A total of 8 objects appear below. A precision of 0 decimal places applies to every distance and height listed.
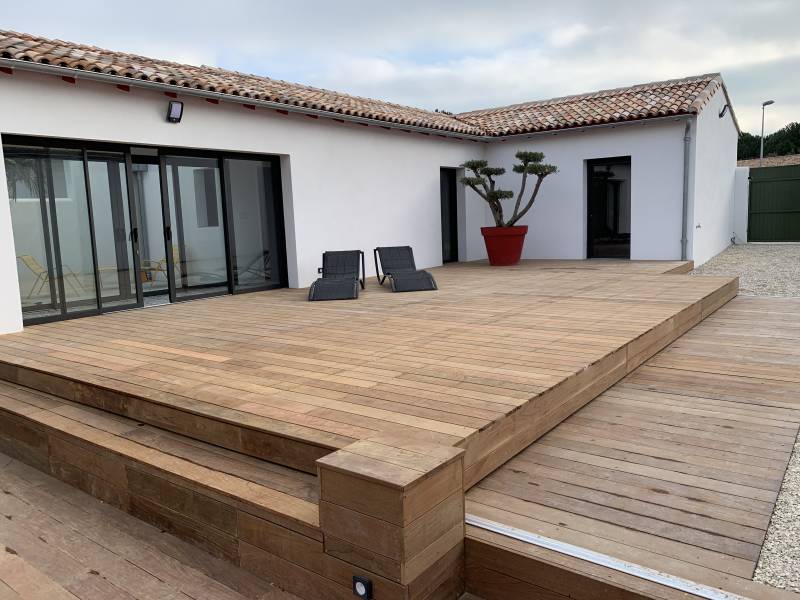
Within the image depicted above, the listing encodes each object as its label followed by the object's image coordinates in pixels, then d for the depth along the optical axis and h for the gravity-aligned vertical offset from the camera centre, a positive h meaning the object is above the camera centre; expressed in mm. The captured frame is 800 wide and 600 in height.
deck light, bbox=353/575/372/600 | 1995 -1199
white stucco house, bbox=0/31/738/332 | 6133 +672
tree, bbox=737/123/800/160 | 36669 +4103
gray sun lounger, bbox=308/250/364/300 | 7344 -711
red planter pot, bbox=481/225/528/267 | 10703 -453
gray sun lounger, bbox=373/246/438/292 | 7797 -694
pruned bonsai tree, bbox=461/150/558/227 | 10398 +755
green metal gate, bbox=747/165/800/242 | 17172 +58
